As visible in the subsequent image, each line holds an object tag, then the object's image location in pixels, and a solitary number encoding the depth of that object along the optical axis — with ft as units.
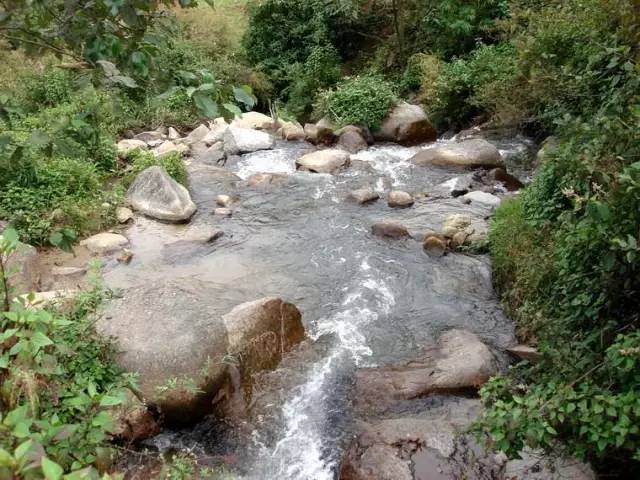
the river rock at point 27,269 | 20.49
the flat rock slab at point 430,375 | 17.08
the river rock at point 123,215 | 28.50
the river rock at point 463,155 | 34.83
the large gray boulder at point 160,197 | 29.07
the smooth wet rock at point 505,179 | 32.55
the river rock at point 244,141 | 40.37
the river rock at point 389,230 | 27.25
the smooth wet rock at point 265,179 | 34.45
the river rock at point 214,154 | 39.09
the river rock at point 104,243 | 25.67
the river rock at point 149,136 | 40.71
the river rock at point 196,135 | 42.55
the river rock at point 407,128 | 40.39
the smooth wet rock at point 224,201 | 31.47
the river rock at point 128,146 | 34.40
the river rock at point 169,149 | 37.47
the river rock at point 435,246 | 25.62
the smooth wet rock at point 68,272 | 23.13
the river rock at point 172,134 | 42.24
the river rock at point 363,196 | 31.24
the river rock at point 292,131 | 42.98
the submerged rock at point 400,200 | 30.68
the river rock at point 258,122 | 45.32
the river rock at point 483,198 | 30.14
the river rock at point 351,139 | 39.65
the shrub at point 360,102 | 41.22
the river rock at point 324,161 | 35.83
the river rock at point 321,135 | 41.16
